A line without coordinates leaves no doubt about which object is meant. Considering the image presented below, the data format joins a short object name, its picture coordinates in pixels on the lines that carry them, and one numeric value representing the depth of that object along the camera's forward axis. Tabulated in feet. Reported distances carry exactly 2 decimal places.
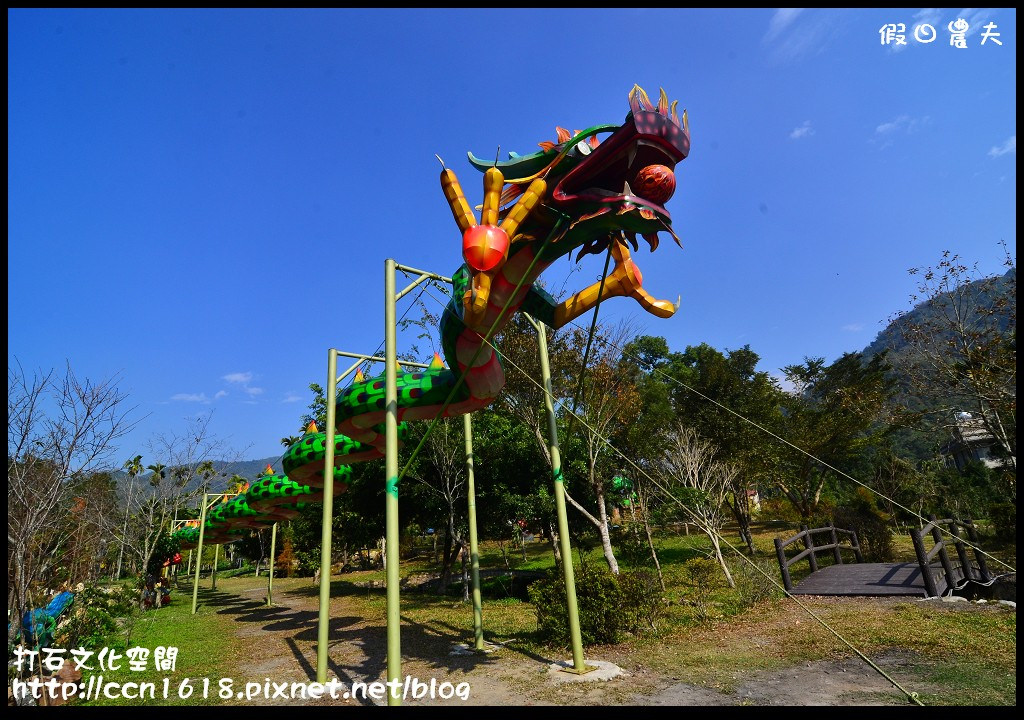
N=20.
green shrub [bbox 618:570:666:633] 27.27
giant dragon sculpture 15.43
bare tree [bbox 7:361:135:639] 19.72
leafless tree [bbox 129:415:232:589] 79.61
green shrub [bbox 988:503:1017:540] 47.70
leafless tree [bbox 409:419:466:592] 50.85
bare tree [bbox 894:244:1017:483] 42.22
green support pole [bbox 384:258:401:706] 16.51
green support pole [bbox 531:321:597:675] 21.58
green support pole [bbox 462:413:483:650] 26.50
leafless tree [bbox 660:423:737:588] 47.01
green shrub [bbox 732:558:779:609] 34.91
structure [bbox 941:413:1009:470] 51.82
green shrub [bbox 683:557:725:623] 31.94
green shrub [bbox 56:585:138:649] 26.63
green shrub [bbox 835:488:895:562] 46.73
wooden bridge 30.32
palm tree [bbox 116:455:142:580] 72.65
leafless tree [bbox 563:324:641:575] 49.32
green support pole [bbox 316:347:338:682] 22.93
